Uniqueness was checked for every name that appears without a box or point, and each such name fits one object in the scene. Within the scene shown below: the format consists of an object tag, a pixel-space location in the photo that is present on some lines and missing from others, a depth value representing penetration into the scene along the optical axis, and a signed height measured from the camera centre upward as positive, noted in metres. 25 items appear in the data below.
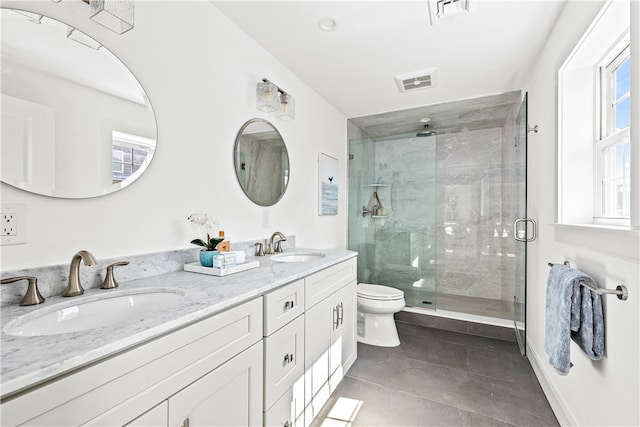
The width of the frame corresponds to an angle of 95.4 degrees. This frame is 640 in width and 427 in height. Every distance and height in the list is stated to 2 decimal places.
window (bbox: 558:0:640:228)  1.29 +0.44
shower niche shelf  3.57 +0.11
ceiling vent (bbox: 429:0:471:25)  1.58 +1.15
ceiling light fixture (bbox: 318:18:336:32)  1.75 +1.16
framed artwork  2.79 +0.29
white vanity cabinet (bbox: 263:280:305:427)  1.20 -0.64
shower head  3.39 +0.97
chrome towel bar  1.01 -0.27
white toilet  2.54 -0.92
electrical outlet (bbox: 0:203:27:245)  0.89 -0.04
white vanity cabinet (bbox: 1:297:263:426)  0.57 -0.43
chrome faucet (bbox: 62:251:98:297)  0.98 -0.22
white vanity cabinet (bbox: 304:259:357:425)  1.55 -0.72
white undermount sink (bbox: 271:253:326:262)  1.97 -0.31
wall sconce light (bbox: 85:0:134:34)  1.02 +0.71
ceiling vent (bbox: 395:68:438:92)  2.34 +1.13
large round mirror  0.92 +0.36
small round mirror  1.86 +0.36
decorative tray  1.29 -0.26
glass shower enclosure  3.31 -0.02
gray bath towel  1.19 -0.45
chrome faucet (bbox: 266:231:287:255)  2.00 -0.22
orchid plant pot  1.38 -0.21
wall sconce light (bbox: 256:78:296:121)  1.93 +0.78
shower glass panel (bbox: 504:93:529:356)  2.30 +0.05
